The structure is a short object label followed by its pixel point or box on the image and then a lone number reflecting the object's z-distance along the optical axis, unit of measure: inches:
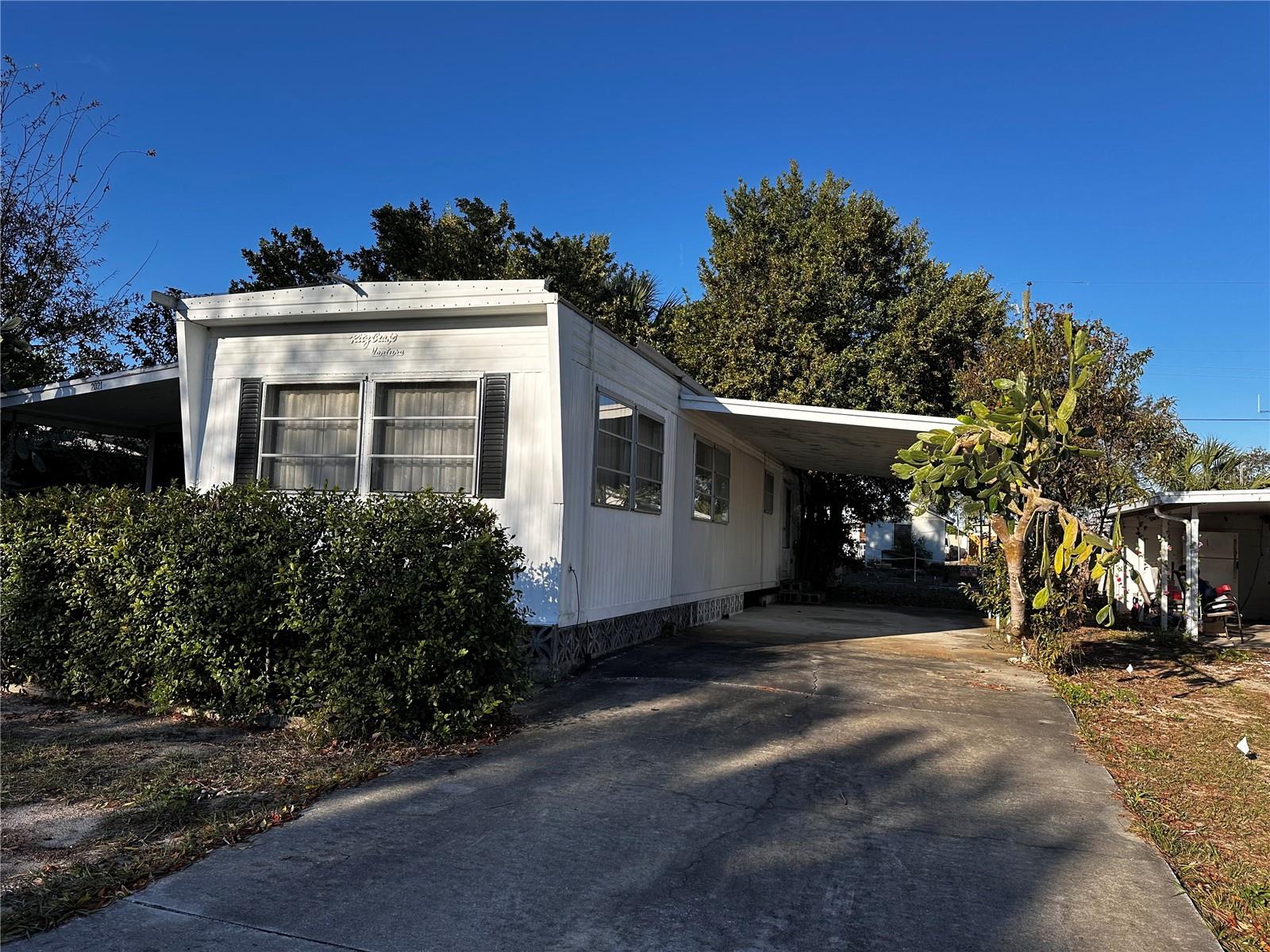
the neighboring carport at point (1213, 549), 521.3
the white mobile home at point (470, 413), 273.9
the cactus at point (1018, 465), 292.4
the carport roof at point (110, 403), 340.2
